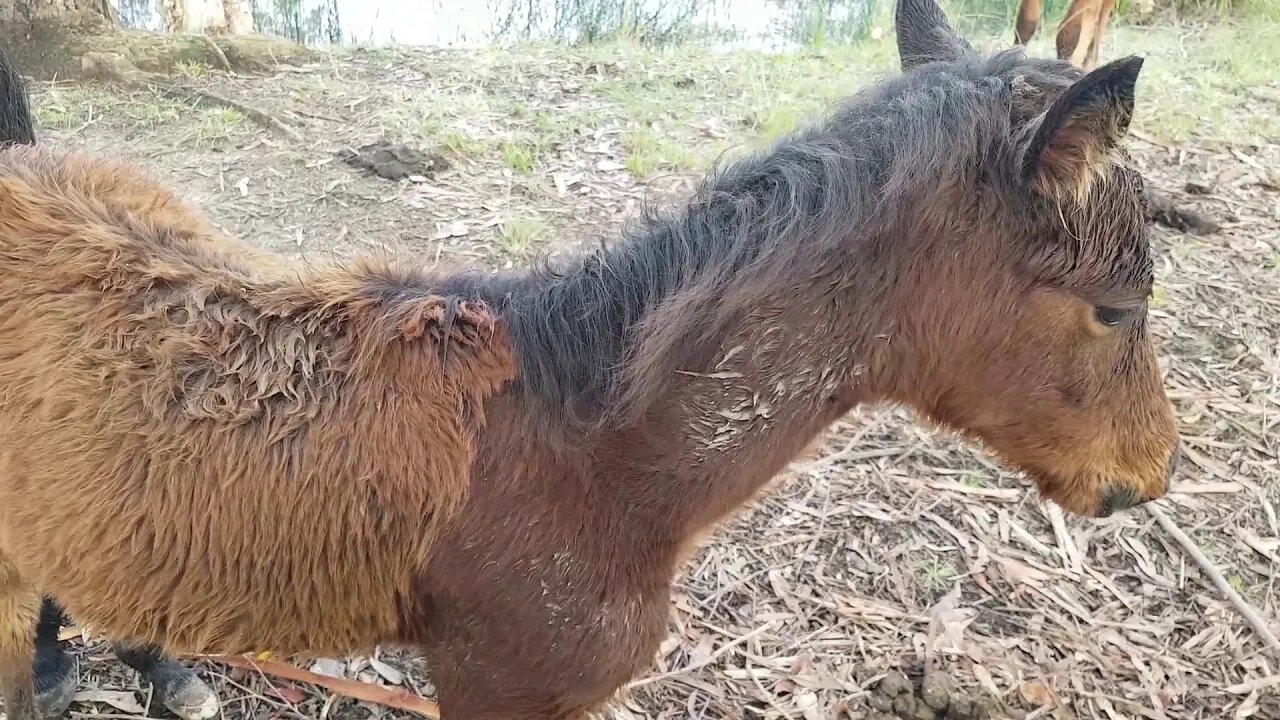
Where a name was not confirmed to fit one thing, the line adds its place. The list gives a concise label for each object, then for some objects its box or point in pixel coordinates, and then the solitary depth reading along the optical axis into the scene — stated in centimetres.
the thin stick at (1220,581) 302
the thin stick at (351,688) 276
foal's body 174
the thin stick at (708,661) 288
